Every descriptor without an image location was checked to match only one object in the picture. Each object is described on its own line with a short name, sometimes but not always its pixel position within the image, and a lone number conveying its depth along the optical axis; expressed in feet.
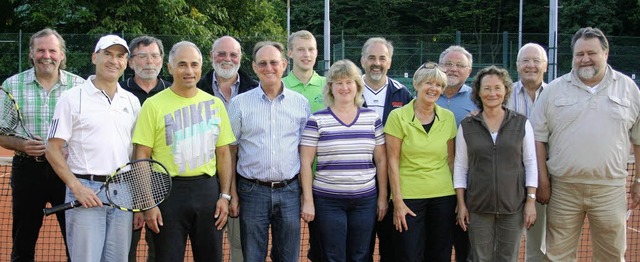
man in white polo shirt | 13.61
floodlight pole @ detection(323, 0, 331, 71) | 63.26
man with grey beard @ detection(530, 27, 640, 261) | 16.07
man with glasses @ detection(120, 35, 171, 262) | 17.21
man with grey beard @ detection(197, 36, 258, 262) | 17.35
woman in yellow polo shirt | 15.61
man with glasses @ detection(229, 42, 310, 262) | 15.14
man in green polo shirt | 17.74
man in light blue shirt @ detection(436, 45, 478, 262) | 17.40
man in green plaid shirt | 16.37
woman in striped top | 15.11
